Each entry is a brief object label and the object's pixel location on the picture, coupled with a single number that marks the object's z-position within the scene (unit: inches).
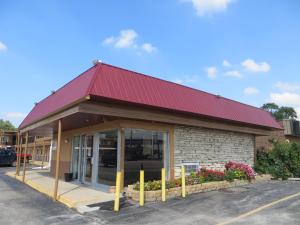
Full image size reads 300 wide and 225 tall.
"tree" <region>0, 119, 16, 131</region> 2936.1
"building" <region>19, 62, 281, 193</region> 336.5
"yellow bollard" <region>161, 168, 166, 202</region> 323.4
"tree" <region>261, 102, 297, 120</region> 2219.1
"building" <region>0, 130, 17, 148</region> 1594.9
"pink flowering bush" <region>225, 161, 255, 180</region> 471.5
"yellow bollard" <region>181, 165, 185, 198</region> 348.0
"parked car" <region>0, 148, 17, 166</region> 912.1
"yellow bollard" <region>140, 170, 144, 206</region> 303.1
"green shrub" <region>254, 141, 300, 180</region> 552.9
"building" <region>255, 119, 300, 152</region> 708.8
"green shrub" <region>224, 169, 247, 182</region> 435.3
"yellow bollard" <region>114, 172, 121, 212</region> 277.8
